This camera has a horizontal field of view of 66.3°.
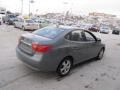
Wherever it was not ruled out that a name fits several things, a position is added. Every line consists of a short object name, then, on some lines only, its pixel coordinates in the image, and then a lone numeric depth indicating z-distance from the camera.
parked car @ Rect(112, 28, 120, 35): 19.59
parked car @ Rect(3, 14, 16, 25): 15.56
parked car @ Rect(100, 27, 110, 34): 18.81
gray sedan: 2.43
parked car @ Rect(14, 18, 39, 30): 10.92
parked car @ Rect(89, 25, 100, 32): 19.92
